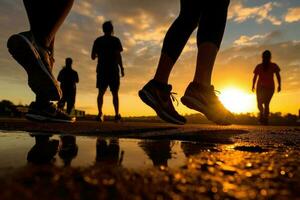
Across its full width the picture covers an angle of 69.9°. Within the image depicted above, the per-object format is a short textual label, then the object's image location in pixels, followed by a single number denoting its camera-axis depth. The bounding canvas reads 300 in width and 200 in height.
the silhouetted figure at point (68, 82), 6.76
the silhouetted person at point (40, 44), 1.50
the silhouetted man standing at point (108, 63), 5.09
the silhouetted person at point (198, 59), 1.80
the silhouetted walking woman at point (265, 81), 6.21
